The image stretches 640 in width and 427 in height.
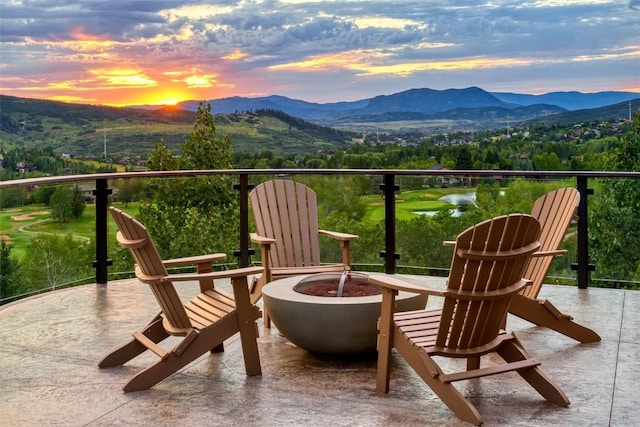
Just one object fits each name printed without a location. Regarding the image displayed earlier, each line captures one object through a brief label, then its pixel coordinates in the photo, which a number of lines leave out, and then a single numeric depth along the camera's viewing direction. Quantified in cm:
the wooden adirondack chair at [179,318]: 395
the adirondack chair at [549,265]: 482
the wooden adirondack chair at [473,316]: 345
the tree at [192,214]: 713
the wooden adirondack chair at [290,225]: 577
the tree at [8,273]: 593
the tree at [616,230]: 639
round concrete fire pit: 421
